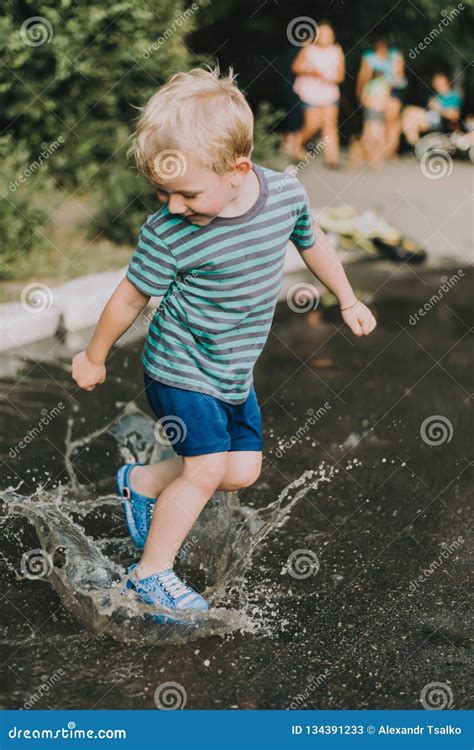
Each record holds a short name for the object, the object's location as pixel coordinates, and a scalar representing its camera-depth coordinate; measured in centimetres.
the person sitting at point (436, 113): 1733
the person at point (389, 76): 1570
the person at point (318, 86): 1416
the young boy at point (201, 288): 329
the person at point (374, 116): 1537
